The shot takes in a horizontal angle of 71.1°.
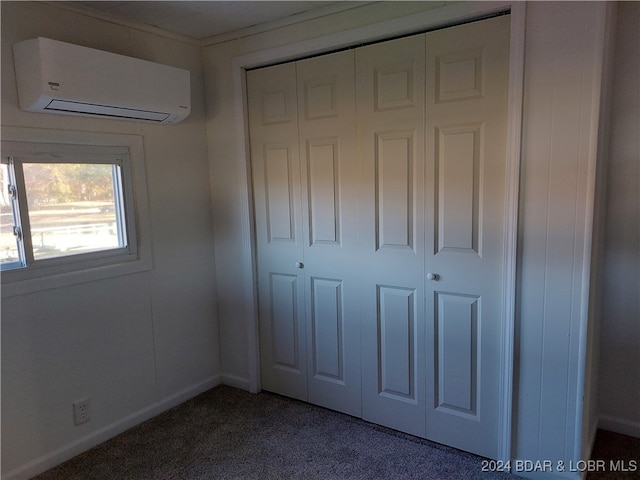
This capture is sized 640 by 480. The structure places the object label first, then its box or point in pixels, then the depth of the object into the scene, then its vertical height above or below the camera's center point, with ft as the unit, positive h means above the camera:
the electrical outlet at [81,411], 7.44 -3.57
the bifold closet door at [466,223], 6.42 -0.55
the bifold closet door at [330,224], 7.76 -0.62
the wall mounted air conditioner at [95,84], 6.18 +1.71
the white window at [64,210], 6.59 -0.20
